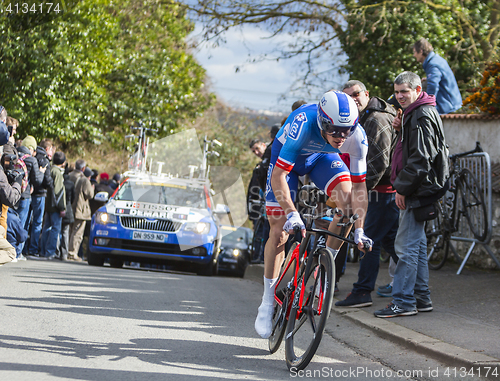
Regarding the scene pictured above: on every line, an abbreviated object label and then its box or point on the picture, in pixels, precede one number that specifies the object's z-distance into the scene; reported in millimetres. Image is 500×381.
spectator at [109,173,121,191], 15771
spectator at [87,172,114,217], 14216
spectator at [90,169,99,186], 14564
